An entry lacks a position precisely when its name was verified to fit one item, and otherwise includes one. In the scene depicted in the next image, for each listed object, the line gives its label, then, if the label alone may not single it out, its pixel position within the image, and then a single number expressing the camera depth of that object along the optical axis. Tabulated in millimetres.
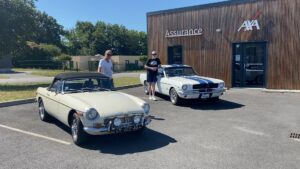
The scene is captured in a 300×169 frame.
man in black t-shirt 8291
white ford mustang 7361
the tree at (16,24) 12988
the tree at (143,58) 37935
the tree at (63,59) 31636
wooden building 10190
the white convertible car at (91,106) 4298
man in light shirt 7116
